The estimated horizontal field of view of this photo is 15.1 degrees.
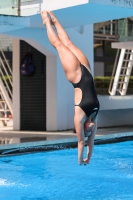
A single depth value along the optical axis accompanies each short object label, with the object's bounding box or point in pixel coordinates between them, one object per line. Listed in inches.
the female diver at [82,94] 207.0
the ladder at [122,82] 729.6
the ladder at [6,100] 665.6
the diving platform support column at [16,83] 622.2
